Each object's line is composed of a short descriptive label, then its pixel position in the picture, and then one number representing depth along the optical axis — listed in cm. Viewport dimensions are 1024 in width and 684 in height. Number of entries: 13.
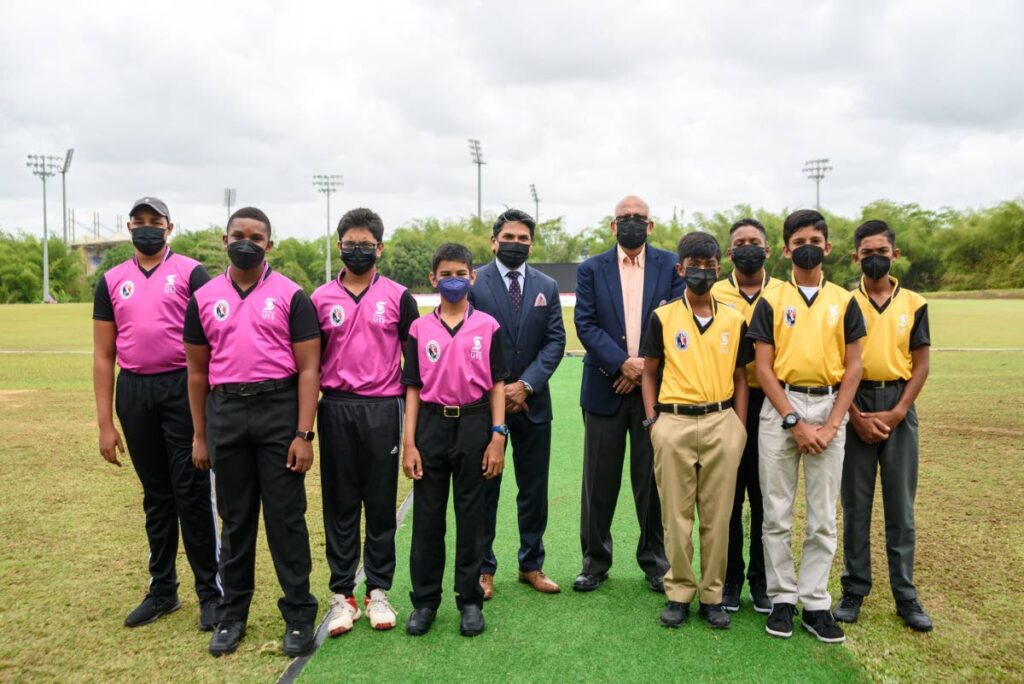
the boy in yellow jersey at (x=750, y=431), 432
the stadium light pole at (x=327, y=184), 6112
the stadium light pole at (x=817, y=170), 5588
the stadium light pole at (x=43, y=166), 6259
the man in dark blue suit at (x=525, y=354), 464
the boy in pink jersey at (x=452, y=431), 409
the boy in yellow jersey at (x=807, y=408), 396
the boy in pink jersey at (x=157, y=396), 411
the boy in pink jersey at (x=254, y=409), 383
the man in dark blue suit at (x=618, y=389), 466
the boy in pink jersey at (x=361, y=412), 412
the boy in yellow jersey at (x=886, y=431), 416
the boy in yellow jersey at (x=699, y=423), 408
